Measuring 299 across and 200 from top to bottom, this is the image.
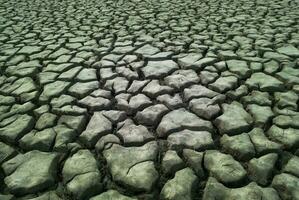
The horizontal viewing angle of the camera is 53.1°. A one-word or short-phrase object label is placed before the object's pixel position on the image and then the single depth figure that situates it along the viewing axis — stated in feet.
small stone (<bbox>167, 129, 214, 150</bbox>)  5.09
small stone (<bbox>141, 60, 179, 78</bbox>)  7.52
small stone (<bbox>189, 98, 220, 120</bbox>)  5.88
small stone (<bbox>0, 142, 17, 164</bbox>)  5.09
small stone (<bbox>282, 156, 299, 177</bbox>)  4.48
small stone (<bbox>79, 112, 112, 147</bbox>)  5.41
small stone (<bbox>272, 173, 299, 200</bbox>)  4.11
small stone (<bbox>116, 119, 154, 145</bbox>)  5.32
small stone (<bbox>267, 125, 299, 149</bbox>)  5.01
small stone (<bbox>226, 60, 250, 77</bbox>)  7.38
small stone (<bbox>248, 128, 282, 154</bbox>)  4.90
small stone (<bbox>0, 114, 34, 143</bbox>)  5.57
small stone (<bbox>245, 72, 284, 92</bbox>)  6.66
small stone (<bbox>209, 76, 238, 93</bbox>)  6.75
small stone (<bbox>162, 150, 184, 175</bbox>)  4.66
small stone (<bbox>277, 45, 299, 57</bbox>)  8.26
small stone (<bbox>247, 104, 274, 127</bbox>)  5.57
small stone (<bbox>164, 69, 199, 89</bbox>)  7.00
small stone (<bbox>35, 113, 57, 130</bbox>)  5.83
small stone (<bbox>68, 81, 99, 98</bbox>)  6.88
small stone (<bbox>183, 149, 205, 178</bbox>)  4.60
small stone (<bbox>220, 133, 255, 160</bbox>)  4.83
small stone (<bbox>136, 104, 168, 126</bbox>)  5.82
